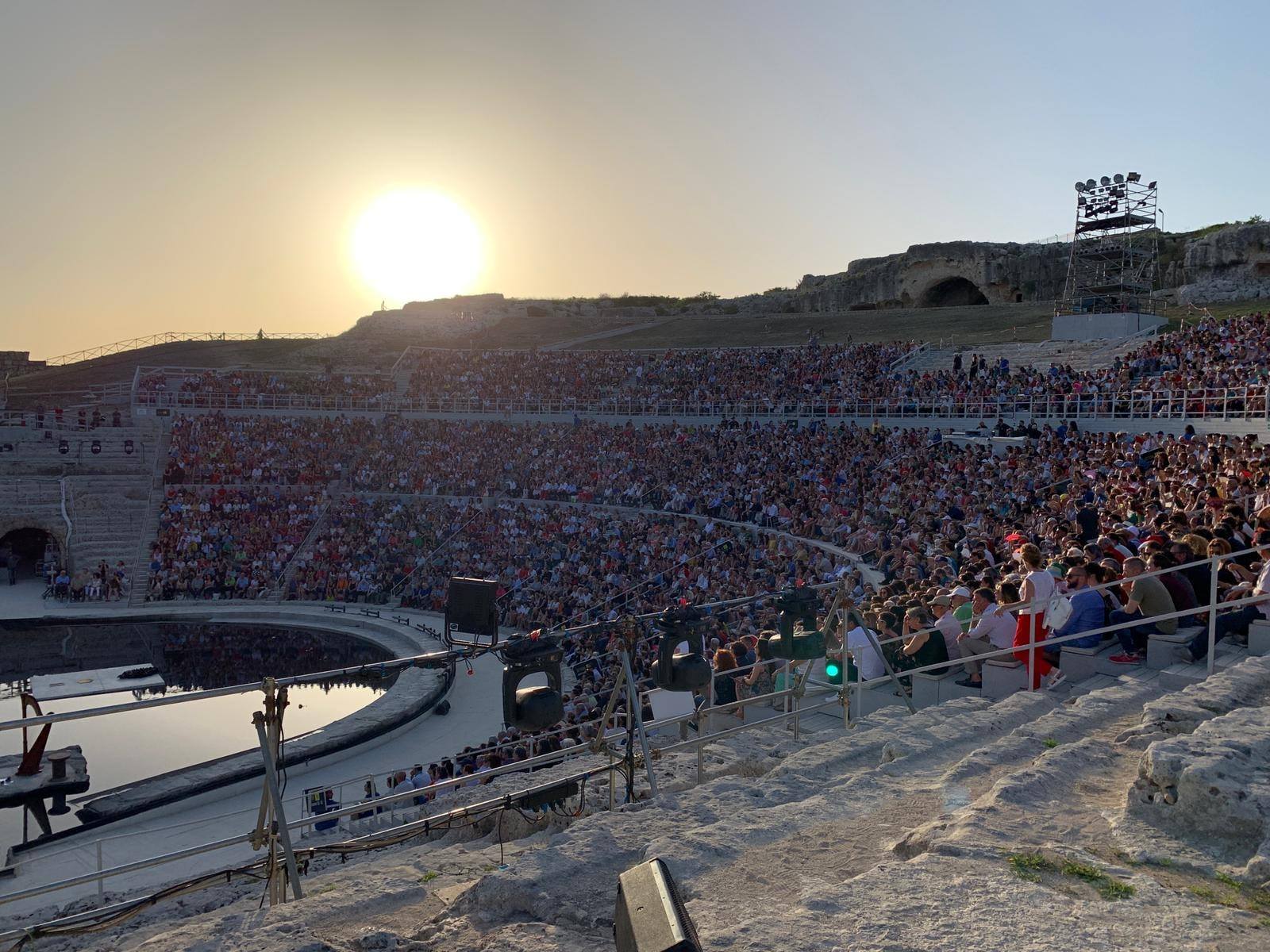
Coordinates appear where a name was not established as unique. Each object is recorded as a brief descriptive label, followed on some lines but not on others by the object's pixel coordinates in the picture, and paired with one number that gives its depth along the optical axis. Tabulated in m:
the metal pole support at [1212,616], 6.64
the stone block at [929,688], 8.16
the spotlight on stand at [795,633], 6.68
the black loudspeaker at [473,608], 5.70
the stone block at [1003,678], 7.60
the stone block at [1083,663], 7.60
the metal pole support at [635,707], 5.89
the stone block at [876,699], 8.34
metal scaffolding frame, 34.06
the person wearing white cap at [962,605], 9.03
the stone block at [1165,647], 7.43
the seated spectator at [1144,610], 7.56
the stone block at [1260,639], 7.20
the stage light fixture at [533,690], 5.25
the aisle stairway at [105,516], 29.02
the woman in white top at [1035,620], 7.42
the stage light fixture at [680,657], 6.03
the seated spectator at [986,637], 8.01
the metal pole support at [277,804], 4.50
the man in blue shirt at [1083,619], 7.79
